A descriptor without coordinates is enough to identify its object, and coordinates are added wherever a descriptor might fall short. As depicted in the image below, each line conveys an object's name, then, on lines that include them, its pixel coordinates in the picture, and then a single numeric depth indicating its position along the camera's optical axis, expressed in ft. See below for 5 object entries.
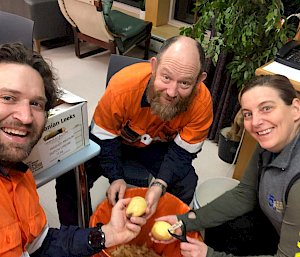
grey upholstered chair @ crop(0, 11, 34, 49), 6.81
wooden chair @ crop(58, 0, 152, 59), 10.19
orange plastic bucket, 4.80
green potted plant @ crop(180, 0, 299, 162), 6.43
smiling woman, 3.72
